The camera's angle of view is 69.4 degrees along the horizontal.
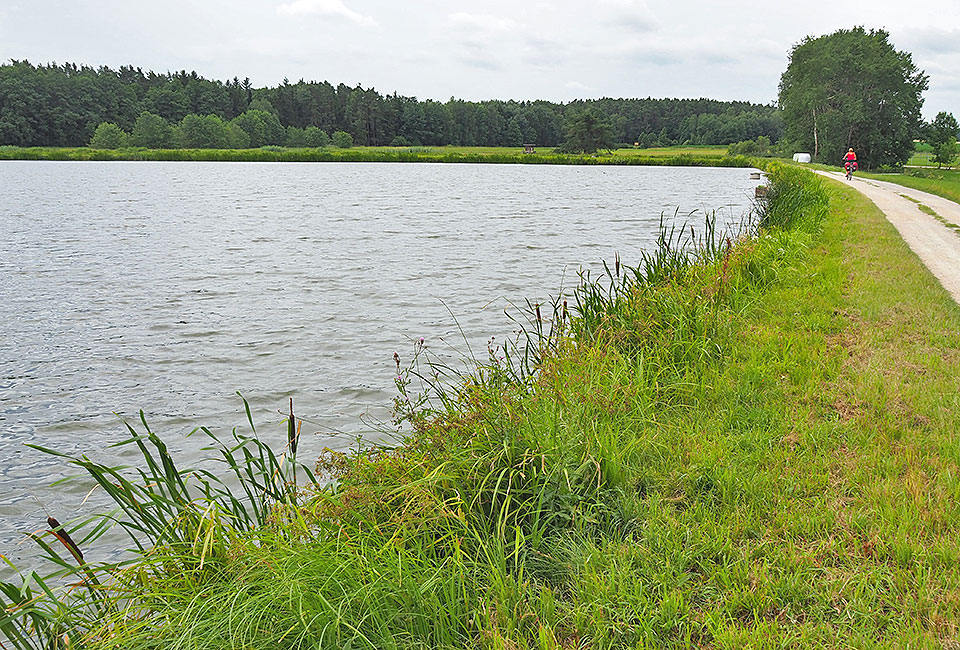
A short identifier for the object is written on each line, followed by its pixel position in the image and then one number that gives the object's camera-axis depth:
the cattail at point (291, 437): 3.94
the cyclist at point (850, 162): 33.97
